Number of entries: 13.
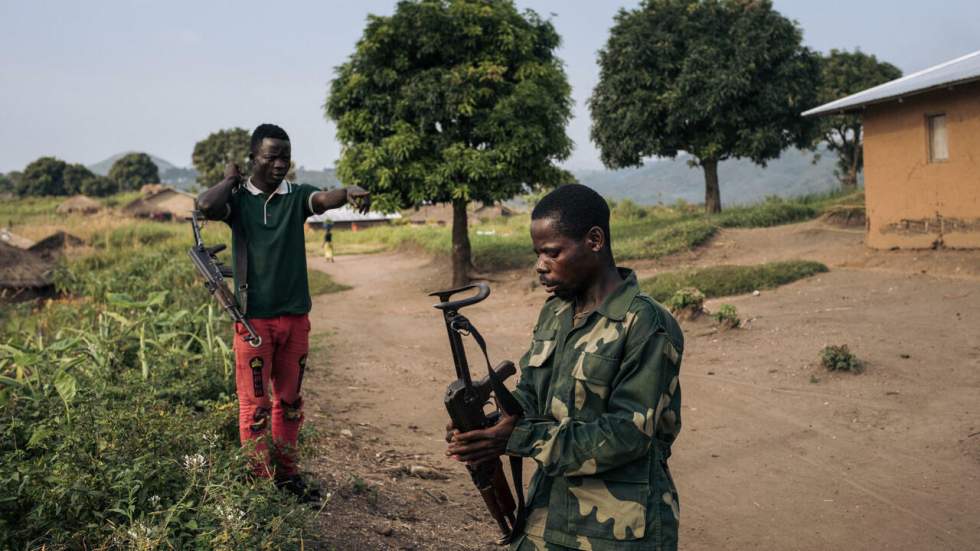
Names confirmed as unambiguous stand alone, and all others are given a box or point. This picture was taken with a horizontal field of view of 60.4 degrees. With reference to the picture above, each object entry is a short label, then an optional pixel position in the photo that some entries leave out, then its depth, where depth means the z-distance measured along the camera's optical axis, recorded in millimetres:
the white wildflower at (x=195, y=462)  3535
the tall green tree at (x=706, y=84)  25859
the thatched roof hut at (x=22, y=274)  14883
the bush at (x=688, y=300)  10883
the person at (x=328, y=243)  25422
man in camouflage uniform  2266
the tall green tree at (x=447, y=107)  16172
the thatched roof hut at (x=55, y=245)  19228
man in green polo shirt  4375
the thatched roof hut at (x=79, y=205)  40825
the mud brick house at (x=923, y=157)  12977
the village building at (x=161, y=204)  48781
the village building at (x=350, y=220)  48125
